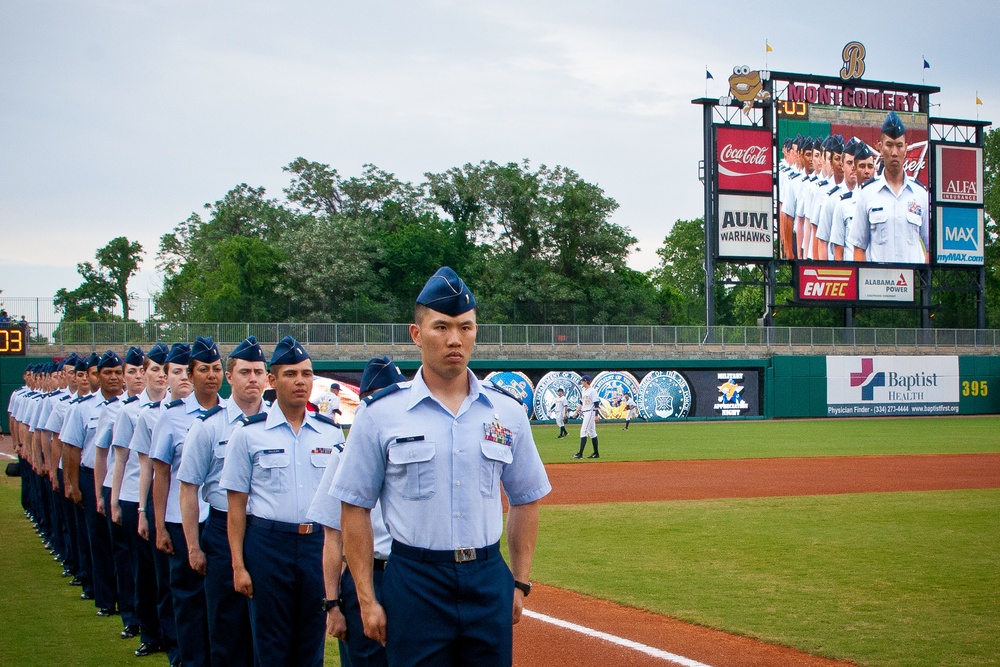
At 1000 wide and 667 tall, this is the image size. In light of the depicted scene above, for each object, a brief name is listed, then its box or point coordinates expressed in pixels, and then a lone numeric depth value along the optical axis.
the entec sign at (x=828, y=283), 47.84
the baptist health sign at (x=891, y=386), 48.22
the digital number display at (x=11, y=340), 23.02
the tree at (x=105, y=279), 72.81
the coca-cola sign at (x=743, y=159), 46.44
